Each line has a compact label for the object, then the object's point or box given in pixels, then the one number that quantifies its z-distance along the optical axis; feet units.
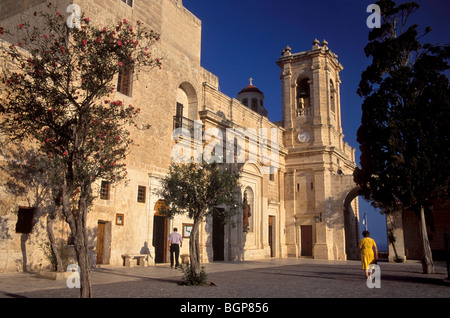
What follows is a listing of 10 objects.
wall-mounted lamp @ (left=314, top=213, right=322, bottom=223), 89.86
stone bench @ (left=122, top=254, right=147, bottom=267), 50.01
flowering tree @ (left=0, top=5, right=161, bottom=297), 23.68
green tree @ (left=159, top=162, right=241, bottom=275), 38.91
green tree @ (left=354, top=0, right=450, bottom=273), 47.67
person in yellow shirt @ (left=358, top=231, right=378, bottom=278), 37.33
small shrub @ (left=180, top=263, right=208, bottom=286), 34.63
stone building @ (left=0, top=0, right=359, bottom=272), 48.96
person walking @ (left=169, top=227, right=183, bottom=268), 51.03
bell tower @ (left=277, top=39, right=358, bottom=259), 89.97
